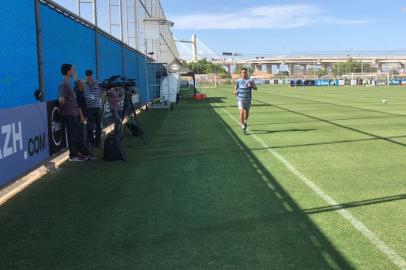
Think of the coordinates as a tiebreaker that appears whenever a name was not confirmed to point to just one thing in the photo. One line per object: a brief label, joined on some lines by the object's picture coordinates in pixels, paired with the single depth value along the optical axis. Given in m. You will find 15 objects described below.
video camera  11.09
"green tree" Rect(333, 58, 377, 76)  178.25
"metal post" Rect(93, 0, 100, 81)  14.73
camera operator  12.27
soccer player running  14.31
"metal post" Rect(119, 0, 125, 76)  20.53
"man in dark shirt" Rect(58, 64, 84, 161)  9.17
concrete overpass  173.12
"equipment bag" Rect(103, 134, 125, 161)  10.12
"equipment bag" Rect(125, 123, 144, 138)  14.00
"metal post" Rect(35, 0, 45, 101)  8.95
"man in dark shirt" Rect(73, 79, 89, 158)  9.93
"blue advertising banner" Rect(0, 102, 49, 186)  6.73
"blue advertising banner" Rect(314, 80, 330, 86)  92.34
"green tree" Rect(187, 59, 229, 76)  169.12
